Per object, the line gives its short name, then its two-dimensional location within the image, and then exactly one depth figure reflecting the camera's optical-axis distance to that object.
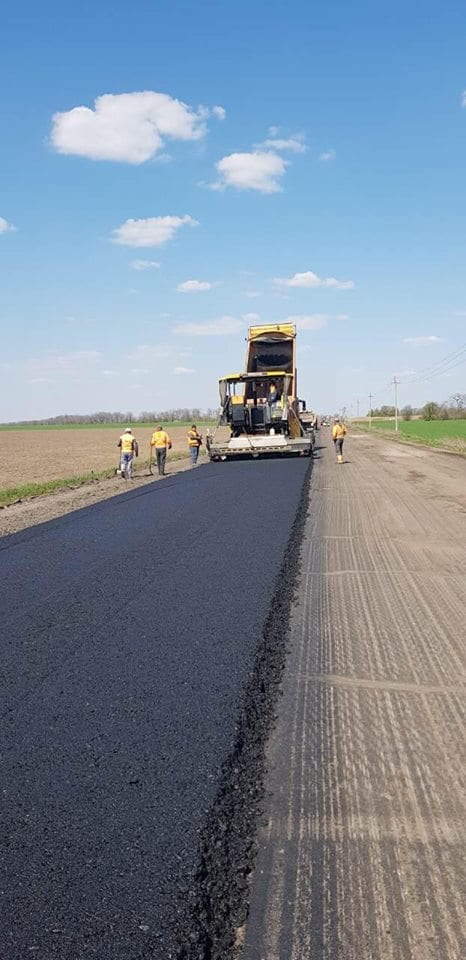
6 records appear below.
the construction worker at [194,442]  23.22
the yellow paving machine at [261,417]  22.53
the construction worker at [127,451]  18.52
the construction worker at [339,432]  21.80
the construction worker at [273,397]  22.86
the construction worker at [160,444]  19.84
